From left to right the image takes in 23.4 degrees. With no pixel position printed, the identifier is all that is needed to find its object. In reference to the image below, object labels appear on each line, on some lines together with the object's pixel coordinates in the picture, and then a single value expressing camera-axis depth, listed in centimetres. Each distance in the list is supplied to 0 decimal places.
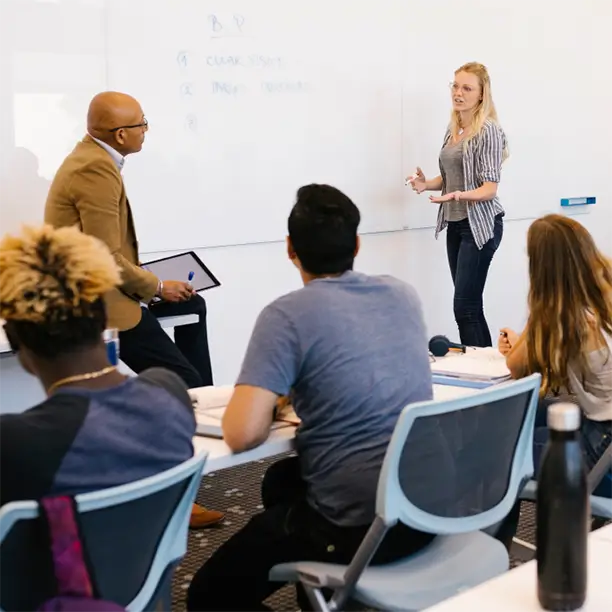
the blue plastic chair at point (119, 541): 305
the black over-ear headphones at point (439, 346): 475
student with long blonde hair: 425
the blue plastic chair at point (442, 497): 351
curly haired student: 311
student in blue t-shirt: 369
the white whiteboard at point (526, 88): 762
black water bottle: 254
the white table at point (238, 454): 367
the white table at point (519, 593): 260
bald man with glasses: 512
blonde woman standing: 711
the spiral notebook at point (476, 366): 441
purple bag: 304
